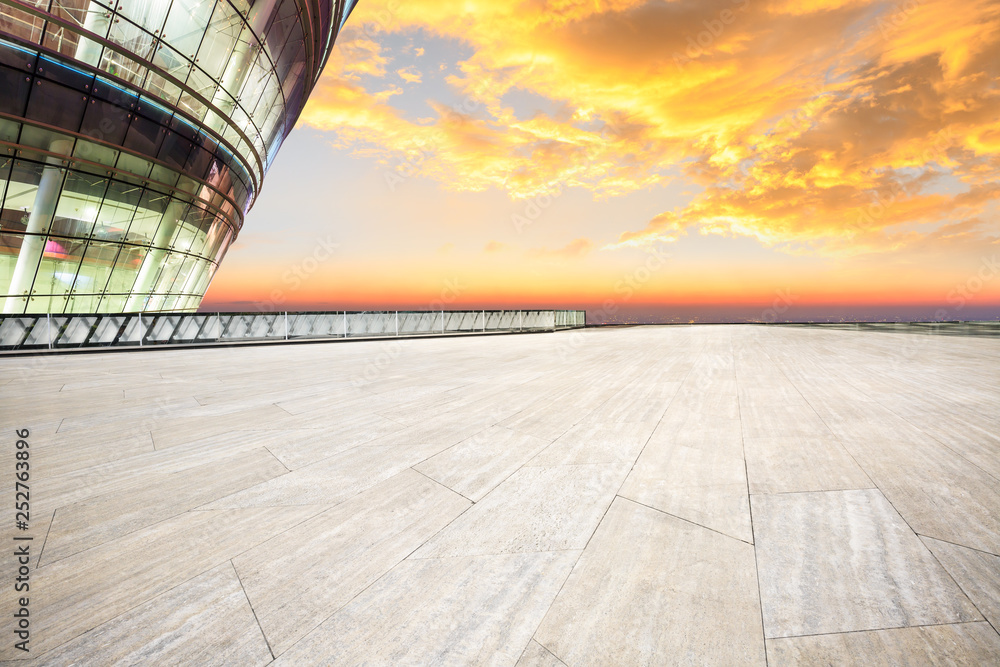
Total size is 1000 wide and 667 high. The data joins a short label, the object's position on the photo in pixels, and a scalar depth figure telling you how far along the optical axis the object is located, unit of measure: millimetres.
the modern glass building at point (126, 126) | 15703
